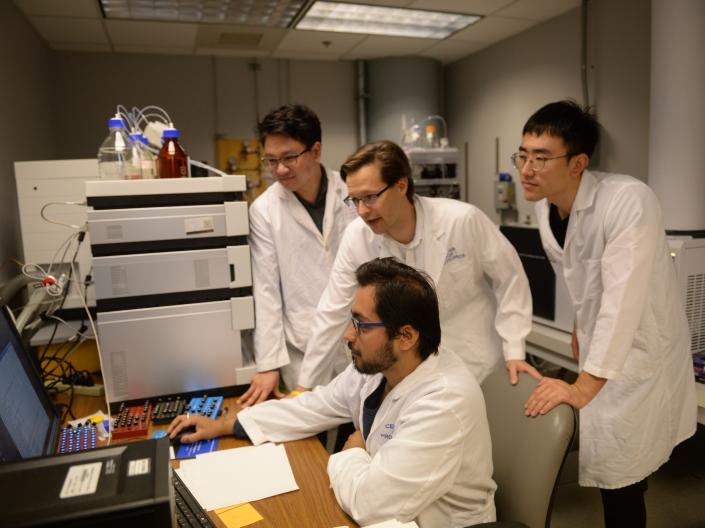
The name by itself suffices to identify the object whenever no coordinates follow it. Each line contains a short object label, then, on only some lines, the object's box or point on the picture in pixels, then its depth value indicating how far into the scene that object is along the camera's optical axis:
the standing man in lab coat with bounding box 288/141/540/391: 1.51
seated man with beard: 1.01
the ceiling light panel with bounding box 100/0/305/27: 3.23
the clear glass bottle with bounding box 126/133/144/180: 1.59
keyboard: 0.90
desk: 1.00
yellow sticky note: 0.99
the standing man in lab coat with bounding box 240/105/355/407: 1.60
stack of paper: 1.08
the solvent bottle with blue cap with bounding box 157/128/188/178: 1.55
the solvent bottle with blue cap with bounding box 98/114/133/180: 1.63
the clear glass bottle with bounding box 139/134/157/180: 1.55
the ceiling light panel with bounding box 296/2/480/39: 3.47
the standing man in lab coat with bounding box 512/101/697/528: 1.39
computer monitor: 0.85
